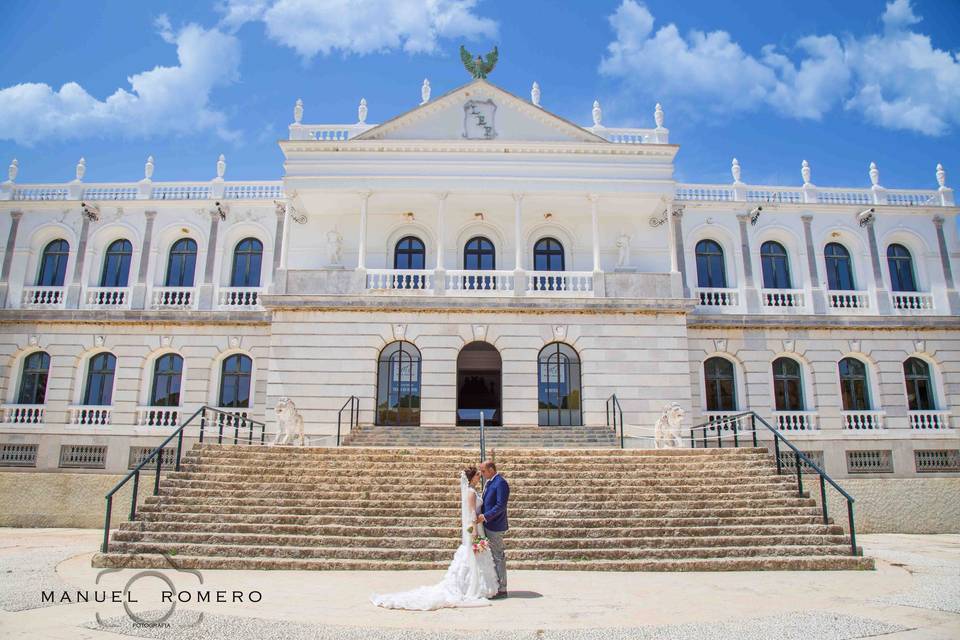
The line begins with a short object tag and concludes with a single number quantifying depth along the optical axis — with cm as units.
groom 813
